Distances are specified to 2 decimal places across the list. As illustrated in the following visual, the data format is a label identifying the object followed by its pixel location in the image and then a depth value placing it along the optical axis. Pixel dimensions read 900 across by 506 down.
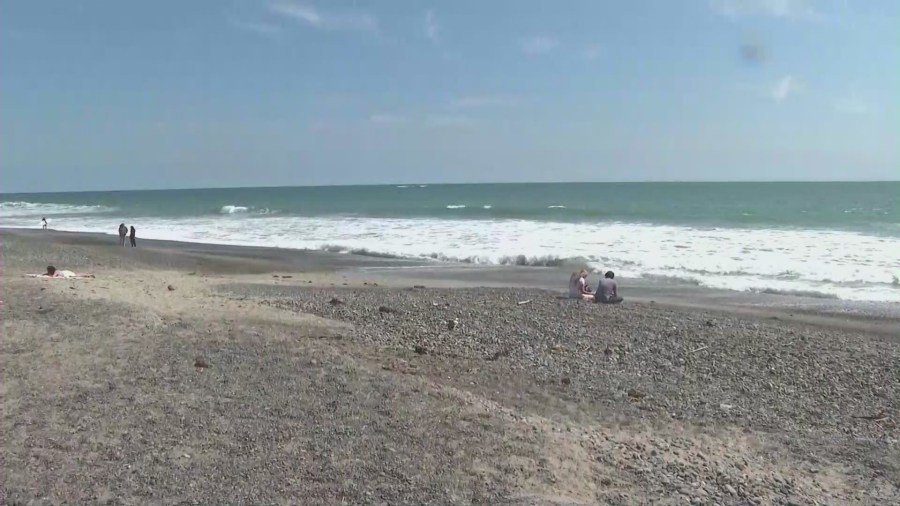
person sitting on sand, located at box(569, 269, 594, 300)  13.19
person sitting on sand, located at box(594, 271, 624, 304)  12.78
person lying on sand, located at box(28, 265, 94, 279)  13.76
